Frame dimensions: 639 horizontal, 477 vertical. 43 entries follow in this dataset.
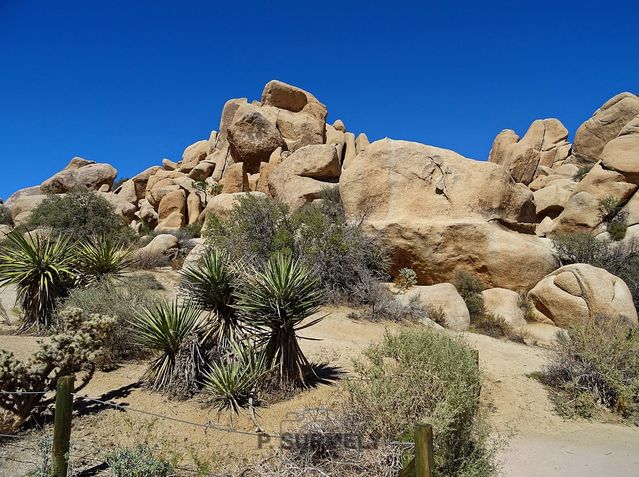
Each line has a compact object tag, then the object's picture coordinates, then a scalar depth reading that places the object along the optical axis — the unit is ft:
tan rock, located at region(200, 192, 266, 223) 75.25
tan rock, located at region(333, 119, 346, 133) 121.70
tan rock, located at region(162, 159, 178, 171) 146.24
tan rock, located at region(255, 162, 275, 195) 93.35
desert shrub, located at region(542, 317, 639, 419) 23.79
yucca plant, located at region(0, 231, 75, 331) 31.01
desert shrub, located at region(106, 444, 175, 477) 14.02
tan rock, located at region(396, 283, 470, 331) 43.52
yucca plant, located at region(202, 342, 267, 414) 20.54
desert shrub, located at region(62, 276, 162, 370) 26.53
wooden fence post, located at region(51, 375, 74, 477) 13.71
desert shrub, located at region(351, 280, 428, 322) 40.75
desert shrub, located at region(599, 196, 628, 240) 66.80
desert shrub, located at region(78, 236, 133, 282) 34.60
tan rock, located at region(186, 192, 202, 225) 108.36
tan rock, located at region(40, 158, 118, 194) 131.64
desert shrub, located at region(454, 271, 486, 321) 47.88
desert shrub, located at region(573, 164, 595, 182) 102.78
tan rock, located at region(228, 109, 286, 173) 101.04
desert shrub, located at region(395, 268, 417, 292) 51.26
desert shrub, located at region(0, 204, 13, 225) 112.78
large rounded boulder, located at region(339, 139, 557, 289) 52.26
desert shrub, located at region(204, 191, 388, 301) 46.11
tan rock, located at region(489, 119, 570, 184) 133.28
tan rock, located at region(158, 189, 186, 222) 110.42
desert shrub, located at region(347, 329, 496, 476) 14.73
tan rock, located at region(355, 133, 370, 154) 114.01
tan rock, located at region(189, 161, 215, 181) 124.98
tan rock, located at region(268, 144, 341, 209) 72.33
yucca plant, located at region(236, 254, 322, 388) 21.50
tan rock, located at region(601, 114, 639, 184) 73.05
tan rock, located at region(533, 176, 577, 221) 89.70
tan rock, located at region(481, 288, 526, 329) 45.76
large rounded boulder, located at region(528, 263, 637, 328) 41.47
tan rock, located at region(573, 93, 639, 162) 106.22
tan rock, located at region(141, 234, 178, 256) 64.05
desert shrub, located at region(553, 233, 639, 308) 53.47
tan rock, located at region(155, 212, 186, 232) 107.86
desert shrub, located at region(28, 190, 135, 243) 70.59
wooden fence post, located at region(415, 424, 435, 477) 10.60
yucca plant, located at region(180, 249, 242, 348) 23.02
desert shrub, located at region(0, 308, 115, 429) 17.71
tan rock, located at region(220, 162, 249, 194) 98.63
